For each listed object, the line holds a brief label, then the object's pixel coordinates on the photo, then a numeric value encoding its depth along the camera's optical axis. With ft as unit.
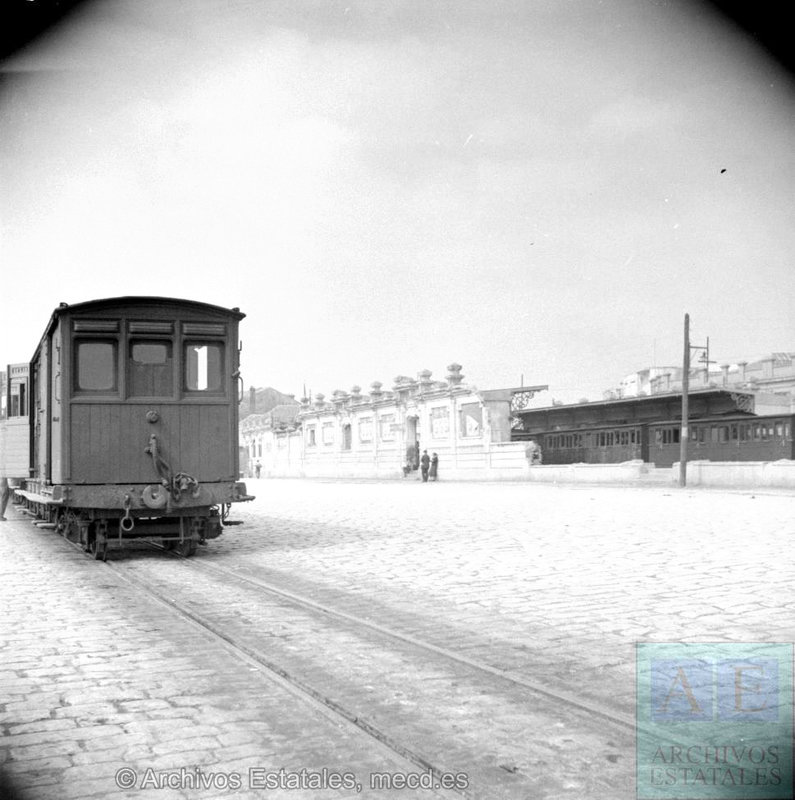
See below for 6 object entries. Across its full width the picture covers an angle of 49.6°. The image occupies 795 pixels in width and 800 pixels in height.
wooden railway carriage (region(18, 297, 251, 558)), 35.58
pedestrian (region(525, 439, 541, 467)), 131.85
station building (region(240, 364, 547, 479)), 137.28
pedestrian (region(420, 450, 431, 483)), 137.28
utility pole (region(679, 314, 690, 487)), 100.73
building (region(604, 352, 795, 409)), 172.35
